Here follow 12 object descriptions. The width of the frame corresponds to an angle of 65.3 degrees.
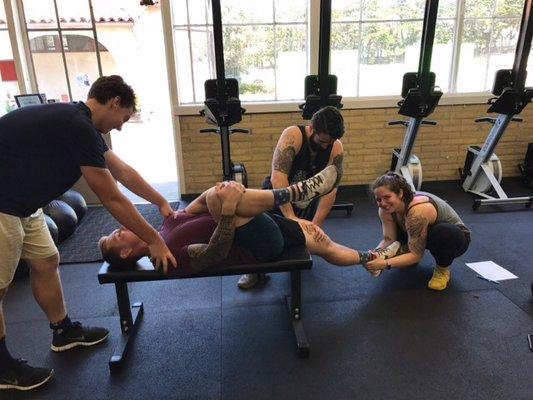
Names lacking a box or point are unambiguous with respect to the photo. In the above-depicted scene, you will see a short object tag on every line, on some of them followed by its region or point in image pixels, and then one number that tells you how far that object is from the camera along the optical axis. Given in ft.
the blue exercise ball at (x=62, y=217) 10.63
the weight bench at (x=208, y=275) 6.15
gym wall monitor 11.30
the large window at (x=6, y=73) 12.76
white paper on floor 8.66
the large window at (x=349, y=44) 13.41
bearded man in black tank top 8.43
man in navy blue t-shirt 5.25
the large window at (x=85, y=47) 12.98
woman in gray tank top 7.77
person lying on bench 6.10
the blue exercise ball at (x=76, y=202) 11.74
